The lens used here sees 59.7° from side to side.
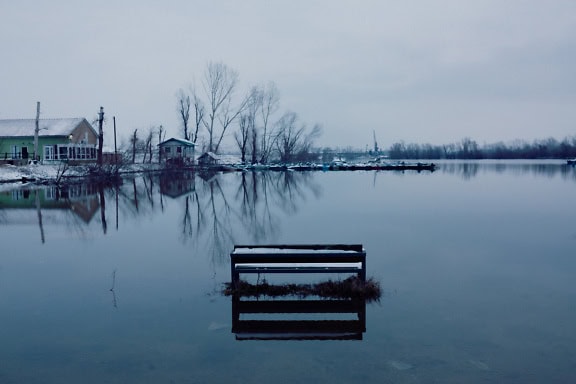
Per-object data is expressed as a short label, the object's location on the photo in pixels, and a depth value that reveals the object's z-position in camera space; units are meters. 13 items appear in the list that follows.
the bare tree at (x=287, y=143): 81.19
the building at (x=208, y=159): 72.00
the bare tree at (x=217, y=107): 74.41
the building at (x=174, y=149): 66.94
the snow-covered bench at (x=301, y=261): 7.27
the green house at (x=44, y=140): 48.62
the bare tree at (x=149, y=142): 67.12
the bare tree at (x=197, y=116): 74.81
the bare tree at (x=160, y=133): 64.49
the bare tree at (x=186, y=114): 74.69
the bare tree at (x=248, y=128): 75.38
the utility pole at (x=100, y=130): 50.09
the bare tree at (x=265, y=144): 77.56
